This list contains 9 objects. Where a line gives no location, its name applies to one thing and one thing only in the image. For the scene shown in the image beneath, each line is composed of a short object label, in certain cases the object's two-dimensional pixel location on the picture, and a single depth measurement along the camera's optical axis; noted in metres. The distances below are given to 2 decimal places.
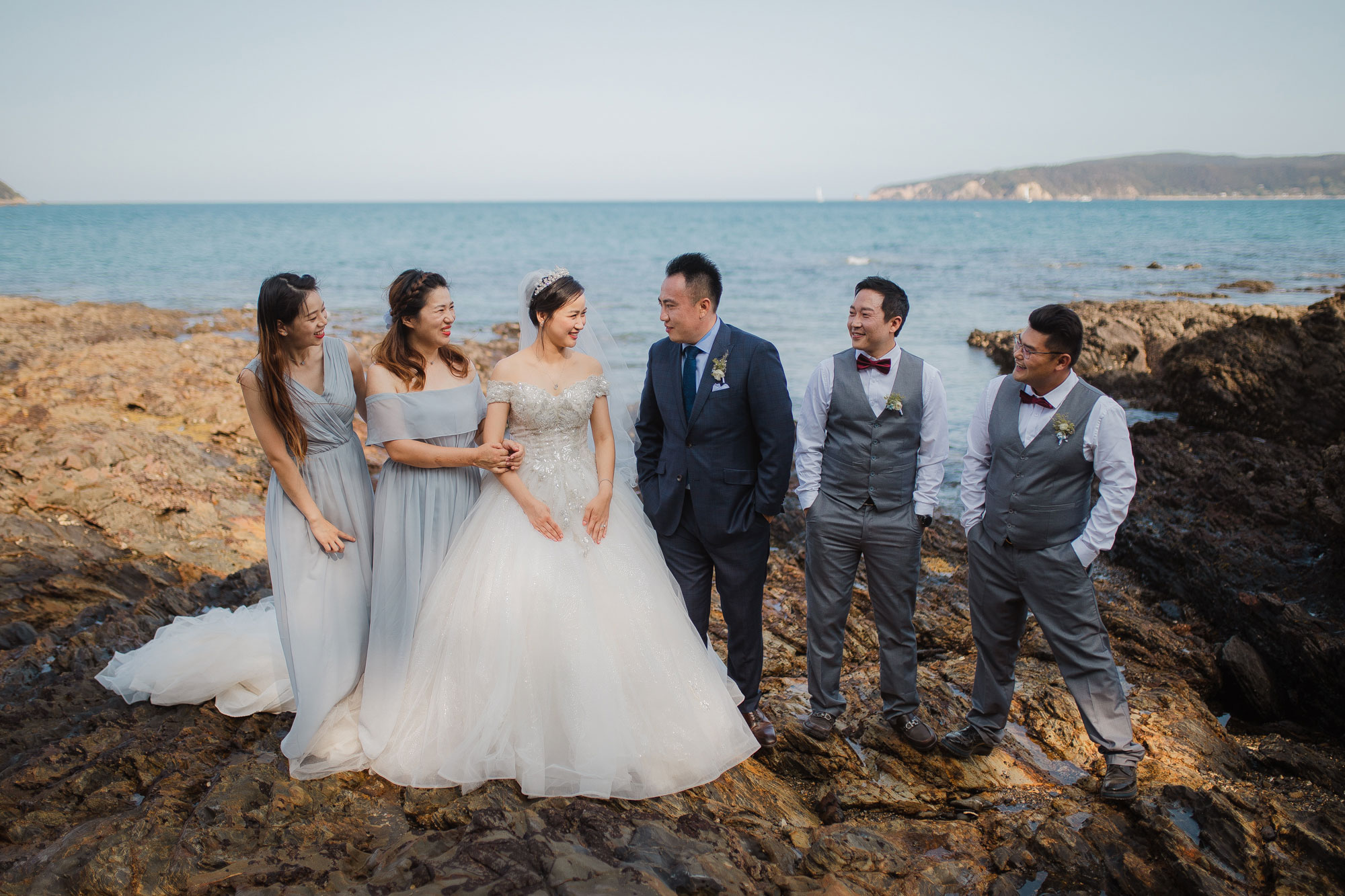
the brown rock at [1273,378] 8.11
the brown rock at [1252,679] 4.84
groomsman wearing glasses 3.65
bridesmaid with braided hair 3.75
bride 3.36
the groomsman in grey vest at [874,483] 3.99
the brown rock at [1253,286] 24.69
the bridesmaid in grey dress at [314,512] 3.57
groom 3.93
